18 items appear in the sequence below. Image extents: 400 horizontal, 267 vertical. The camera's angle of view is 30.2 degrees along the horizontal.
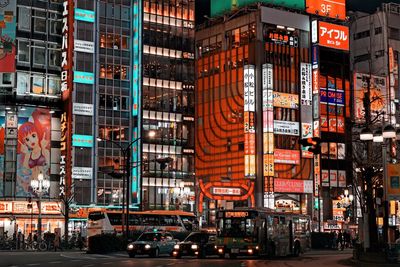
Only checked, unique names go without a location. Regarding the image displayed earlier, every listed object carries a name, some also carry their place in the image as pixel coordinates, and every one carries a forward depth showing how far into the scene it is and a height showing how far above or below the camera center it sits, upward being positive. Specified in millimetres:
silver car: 48812 -2667
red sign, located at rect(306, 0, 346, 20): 117438 +31505
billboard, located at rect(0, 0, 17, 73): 87625 +20098
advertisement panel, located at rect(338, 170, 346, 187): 117062 +4259
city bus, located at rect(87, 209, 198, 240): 69875 -1679
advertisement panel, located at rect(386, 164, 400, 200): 36312 +1142
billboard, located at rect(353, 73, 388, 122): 118475 +18529
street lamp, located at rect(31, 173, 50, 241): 69062 +1944
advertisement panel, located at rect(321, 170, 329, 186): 115500 +4209
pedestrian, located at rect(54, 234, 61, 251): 63881 -3240
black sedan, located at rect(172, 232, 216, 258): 48031 -2689
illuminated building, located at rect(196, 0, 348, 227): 104938 +14097
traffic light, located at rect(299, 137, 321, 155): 34938 +2903
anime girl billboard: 88250 +6835
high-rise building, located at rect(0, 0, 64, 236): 87500 +11330
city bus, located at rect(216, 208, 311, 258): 46625 -1779
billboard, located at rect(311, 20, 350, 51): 114812 +26630
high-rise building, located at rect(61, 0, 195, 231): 90812 +13821
